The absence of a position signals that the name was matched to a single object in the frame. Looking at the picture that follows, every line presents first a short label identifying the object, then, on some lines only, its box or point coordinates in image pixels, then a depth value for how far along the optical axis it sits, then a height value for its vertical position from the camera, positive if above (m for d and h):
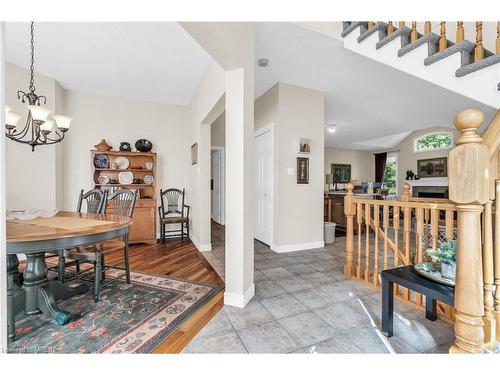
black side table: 1.26 -0.58
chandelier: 2.11 +0.65
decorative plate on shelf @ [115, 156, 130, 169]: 4.29 +0.46
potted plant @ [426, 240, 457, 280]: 1.32 -0.41
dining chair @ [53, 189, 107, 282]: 2.73 -0.17
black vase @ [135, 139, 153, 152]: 4.26 +0.76
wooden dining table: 1.46 -0.37
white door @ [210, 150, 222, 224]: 6.33 +0.07
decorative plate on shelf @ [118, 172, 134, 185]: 4.26 +0.17
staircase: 1.80 +1.14
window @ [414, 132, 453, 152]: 7.03 +1.41
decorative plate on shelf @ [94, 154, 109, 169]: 4.08 +0.46
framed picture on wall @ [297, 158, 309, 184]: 3.79 +0.27
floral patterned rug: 1.51 -0.99
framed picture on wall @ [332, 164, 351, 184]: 9.25 +0.57
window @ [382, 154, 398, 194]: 8.77 +0.52
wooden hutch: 4.01 +0.03
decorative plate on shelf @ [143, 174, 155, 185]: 4.35 +0.16
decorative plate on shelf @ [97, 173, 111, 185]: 4.15 +0.15
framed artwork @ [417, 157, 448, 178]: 7.09 +0.61
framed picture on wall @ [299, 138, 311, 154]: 3.79 +0.66
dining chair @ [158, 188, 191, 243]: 4.20 -0.44
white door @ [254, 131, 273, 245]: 3.87 +0.02
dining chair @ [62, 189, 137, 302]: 2.06 -0.57
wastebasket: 4.12 -0.81
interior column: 2.02 +0.01
